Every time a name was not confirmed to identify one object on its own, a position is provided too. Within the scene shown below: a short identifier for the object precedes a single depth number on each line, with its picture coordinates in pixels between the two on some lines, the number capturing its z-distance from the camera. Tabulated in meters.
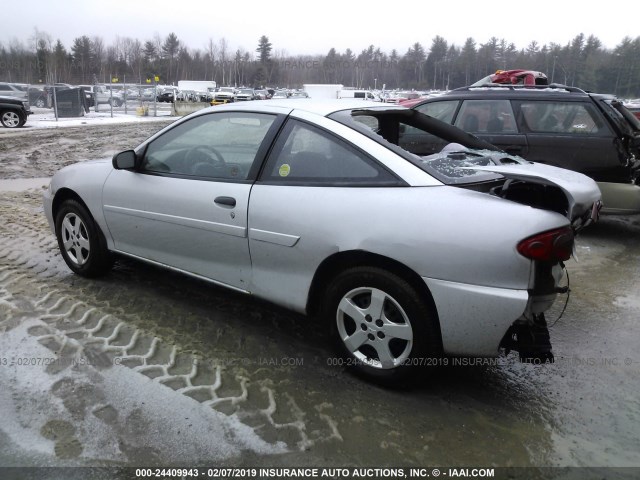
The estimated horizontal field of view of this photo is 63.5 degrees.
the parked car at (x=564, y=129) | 5.86
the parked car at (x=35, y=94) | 28.98
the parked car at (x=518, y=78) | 9.39
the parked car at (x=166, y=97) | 51.35
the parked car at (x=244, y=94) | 44.07
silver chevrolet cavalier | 2.50
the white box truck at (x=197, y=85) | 62.57
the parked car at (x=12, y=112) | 19.91
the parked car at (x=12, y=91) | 26.37
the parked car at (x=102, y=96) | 31.53
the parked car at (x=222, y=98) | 37.38
